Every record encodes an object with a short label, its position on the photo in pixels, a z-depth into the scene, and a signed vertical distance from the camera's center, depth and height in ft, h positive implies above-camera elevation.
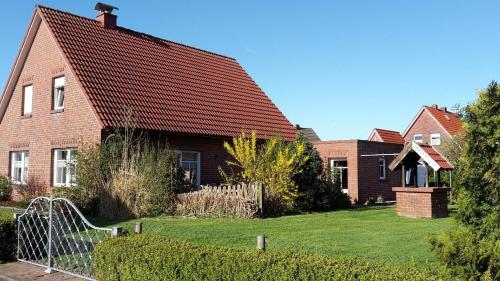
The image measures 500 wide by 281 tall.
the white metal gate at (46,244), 28.78 -4.49
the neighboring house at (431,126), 161.38 +17.59
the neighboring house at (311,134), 161.68 +14.41
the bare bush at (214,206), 52.75 -3.17
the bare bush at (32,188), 66.69 -1.97
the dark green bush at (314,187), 61.82 -1.28
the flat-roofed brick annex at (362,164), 85.46 +2.43
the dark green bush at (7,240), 32.91 -4.44
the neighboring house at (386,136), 137.28 +12.03
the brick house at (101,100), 63.21 +10.68
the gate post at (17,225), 33.04 -3.44
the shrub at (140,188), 50.60 -1.34
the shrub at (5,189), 72.23 -2.20
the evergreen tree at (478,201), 14.94 -0.73
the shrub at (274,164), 57.11 +1.48
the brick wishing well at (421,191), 51.65 -1.37
